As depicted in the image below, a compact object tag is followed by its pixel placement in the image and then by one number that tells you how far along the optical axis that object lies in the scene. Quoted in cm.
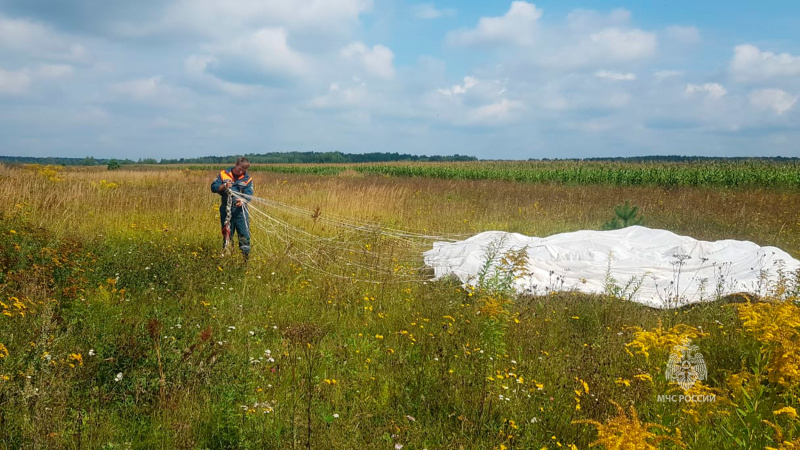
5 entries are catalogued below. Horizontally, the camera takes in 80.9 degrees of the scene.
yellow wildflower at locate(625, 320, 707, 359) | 298
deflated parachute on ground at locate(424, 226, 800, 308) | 656
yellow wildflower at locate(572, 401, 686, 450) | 210
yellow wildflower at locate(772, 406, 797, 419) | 233
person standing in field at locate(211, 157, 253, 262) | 747
